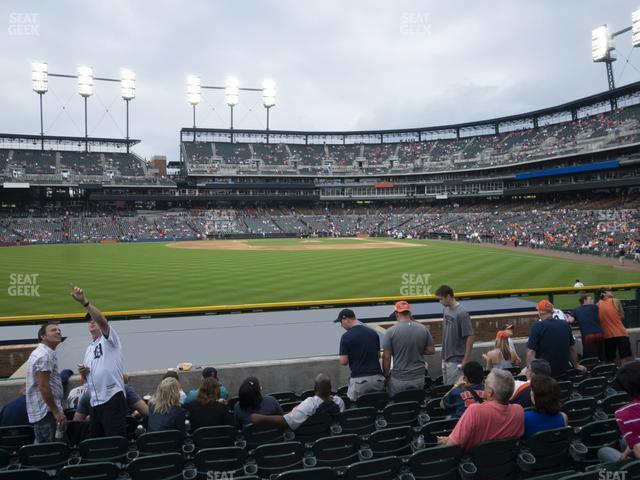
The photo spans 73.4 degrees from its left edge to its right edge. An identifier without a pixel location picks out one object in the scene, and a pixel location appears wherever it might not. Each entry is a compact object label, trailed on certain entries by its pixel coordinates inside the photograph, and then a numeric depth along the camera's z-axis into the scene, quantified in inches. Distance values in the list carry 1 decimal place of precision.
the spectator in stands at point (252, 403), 195.9
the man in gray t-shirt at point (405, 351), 239.5
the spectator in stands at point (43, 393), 198.2
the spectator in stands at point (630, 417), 158.6
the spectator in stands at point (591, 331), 326.3
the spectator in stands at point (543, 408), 168.2
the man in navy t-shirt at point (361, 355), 241.2
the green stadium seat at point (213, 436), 183.5
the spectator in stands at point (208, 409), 196.1
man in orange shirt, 323.3
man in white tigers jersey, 205.0
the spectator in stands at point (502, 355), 246.5
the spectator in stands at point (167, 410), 191.8
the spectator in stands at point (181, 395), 216.0
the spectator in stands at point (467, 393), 192.5
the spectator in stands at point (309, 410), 191.3
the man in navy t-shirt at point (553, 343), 259.9
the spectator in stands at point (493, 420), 160.6
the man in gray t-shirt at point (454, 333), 265.9
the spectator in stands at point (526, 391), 207.0
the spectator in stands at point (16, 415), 211.6
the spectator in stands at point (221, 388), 217.1
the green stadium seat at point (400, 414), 209.0
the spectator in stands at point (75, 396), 232.1
